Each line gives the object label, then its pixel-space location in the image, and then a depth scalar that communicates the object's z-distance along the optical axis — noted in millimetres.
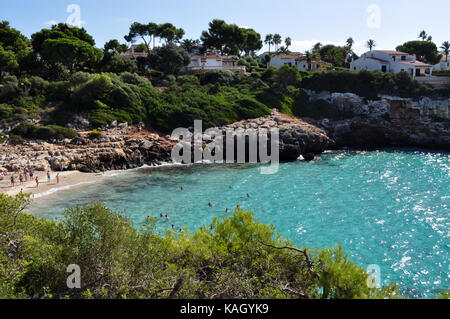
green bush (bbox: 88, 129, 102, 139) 46125
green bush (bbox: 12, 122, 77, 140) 43344
